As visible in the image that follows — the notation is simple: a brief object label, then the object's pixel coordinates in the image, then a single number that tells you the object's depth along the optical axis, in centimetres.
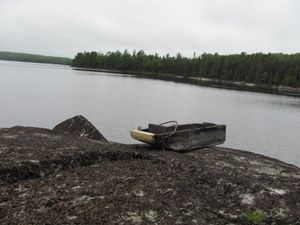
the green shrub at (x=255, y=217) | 478
